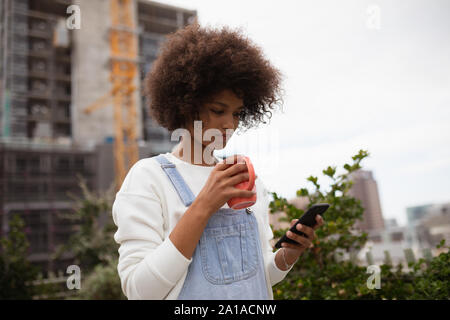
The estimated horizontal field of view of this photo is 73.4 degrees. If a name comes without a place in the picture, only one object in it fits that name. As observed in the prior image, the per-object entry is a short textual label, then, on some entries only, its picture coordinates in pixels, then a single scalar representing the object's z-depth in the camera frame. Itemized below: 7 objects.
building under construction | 19.03
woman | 0.82
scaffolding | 22.16
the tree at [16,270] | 3.78
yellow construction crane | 24.58
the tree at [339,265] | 2.14
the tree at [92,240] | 5.77
